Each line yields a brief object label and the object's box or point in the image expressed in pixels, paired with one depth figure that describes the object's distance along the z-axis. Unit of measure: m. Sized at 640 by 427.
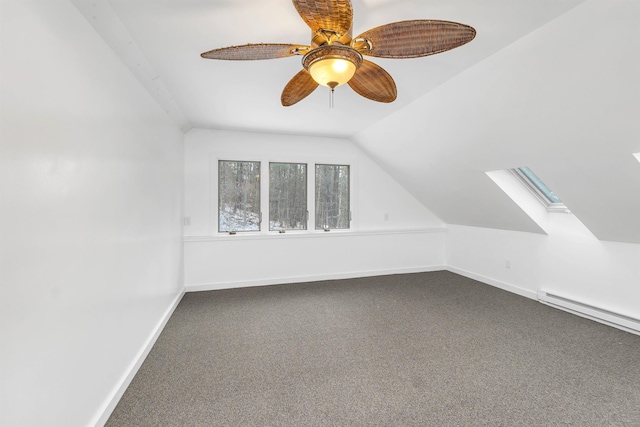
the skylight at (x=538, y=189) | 3.31
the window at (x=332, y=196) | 4.57
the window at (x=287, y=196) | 4.36
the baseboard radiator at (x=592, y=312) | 2.73
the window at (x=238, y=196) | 4.17
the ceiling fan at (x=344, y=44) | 1.19
